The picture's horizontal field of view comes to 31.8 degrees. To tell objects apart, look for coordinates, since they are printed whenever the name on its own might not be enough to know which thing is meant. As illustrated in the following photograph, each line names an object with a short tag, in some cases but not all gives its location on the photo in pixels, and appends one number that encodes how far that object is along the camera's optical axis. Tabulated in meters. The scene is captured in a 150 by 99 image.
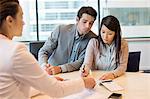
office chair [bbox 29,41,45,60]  2.86
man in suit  2.60
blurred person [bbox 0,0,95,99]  1.11
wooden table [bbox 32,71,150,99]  1.68
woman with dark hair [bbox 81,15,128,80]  2.36
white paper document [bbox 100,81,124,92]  1.82
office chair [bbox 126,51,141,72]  2.67
